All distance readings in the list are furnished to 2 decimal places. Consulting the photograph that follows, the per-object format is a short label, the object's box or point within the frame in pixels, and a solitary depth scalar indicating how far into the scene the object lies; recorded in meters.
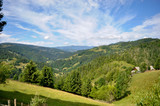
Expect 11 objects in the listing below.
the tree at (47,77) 57.44
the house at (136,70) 140.24
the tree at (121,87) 62.08
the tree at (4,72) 17.04
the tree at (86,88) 63.86
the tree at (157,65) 120.96
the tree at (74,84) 63.56
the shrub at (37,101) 13.28
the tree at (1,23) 17.54
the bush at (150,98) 12.90
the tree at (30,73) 53.41
